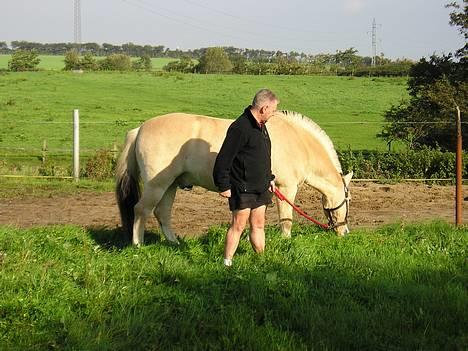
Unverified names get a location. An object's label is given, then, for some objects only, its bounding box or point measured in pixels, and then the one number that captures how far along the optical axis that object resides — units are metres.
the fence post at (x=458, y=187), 9.11
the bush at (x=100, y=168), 16.14
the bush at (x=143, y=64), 80.80
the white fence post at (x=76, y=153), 15.65
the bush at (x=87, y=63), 70.44
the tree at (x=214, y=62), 74.38
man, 6.17
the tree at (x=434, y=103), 19.33
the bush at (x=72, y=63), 69.38
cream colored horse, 8.19
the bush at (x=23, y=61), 68.06
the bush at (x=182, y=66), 75.47
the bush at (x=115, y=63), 75.68
